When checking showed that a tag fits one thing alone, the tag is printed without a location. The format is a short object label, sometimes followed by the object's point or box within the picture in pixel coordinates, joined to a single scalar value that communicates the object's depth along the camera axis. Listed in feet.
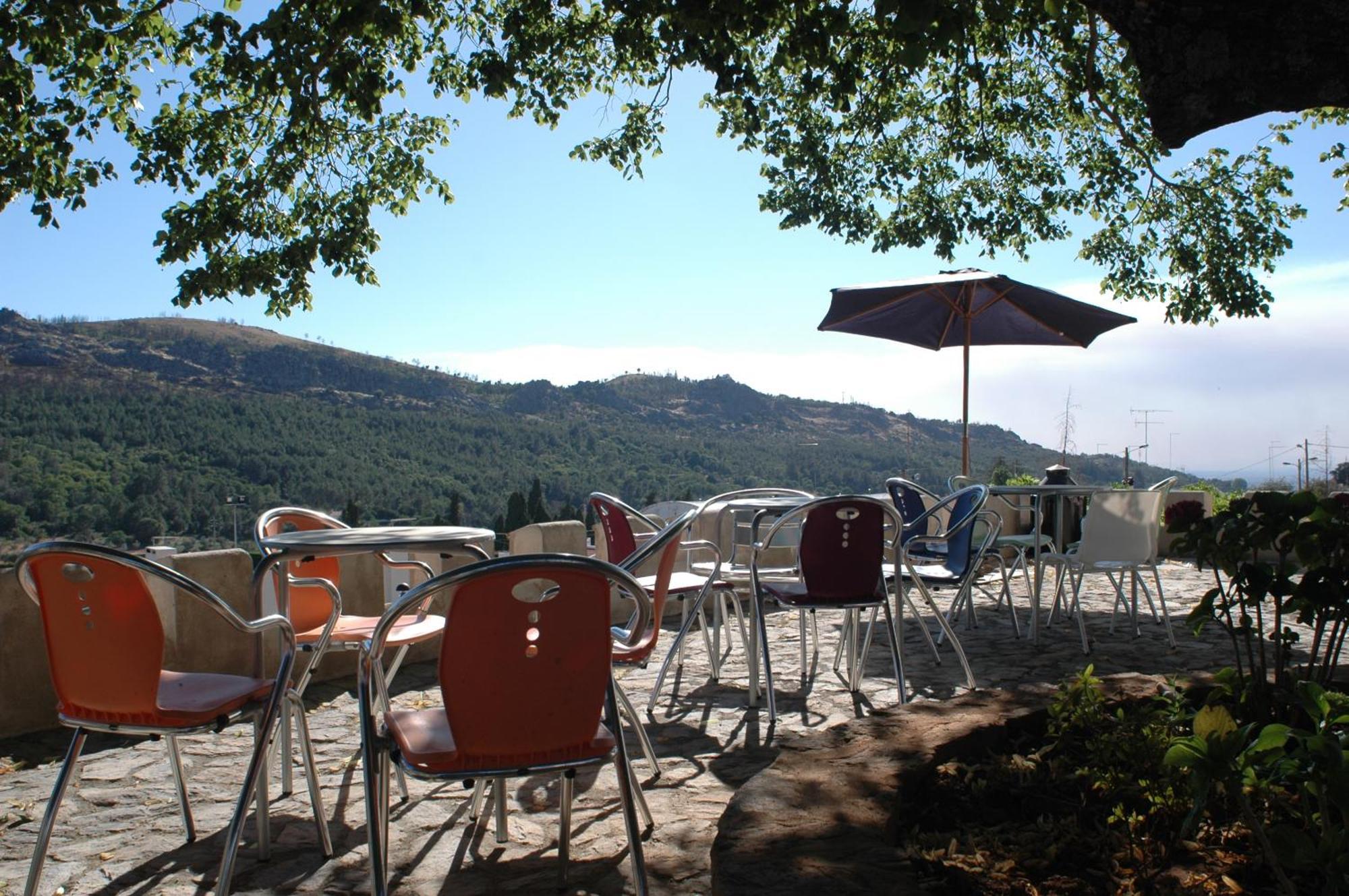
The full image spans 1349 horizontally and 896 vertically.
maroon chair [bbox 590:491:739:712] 13.42
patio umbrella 25.17
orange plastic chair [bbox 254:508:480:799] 9.91
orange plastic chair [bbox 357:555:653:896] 6.19
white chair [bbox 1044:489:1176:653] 17.67
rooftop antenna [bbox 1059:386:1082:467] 46.39
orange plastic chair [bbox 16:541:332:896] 7.09
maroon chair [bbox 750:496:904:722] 12.77
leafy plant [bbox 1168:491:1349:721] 6.49
